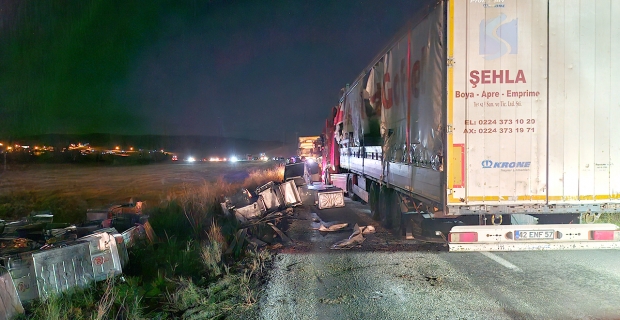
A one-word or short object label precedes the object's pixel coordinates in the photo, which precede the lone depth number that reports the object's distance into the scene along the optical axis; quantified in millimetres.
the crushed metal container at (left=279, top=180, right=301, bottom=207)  12039
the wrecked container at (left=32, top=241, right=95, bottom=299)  5062
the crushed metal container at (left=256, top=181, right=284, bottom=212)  11438
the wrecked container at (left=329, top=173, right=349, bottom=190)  16016
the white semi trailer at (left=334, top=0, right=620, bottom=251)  5895
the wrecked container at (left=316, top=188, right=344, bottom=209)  12531
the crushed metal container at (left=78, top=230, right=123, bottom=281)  5812
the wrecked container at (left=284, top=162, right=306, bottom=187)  18766
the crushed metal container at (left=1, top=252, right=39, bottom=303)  4855
